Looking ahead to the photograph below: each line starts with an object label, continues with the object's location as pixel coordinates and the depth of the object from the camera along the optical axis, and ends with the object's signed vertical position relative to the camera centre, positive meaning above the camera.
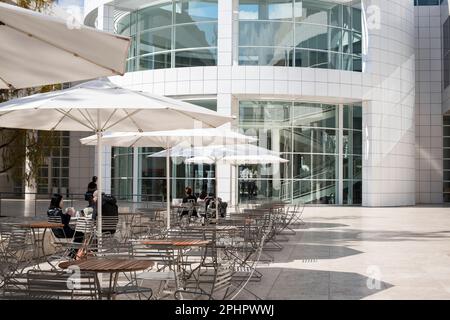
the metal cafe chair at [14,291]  4.50 -0.87
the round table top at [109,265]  5.23 -0.81
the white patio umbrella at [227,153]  15.88 +0.74
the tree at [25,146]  19.83 +1.09
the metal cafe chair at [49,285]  4.49 -0.82
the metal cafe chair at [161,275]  6.63 -1.10
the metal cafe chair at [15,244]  7.70 -0.93
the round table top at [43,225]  9.62 -0.78
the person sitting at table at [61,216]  10.66 -0.70
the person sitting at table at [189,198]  17.64 -0.57
